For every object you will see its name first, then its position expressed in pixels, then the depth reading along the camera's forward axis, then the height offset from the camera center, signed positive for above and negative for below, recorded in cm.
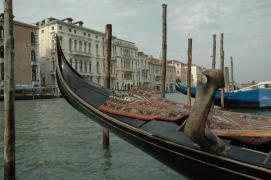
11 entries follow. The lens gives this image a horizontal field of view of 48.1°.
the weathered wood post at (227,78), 1300 +12
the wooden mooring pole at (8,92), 292 -11
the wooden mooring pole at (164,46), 685 +79
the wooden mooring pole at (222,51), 1052 +103
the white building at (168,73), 4270 +116
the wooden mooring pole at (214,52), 1018 +97
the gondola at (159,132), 163 -36
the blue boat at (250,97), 1152 -64
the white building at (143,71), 3981 +132
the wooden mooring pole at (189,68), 876 +38
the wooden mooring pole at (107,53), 432 +40
